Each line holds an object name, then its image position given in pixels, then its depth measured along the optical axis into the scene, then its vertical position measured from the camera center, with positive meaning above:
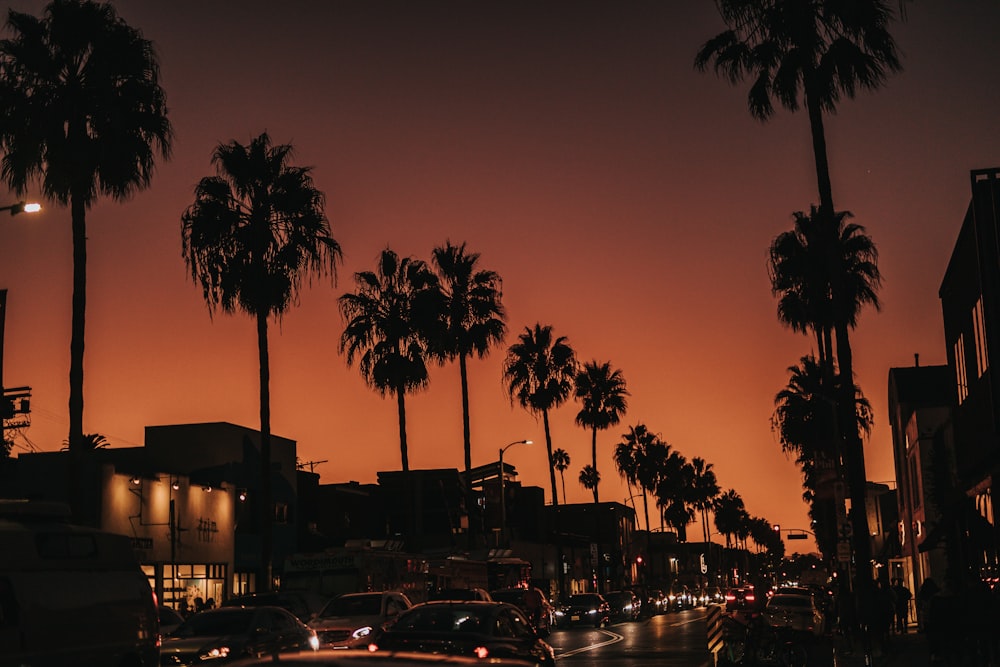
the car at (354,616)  24.98 -1.37
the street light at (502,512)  63.69 +1.78
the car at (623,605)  62.67 -3.40
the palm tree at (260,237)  36.94 +9.75
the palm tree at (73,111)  27.91 +10.40
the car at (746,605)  26.84 -1.61
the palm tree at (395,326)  52.44 +9.73
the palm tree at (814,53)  29.50 +11.94
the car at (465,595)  31.56 -1.25
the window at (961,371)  33.03 +4.28
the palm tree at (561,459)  139.27 +9.54
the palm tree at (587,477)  146.45 +7.76
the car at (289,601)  26.22 -0.99
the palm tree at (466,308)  57.38 +11.25
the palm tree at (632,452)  119.81 +8.60
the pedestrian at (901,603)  44.06 -2.78
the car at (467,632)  15.89 -1.15
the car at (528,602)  37.06 -1.77
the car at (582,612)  53.12 -3.07
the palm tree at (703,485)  157.00 +6.64
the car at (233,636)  19.20 -1.29
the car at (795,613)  30.66 -2.04
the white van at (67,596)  13.03 -0.36
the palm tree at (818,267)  46.72 +10.31
